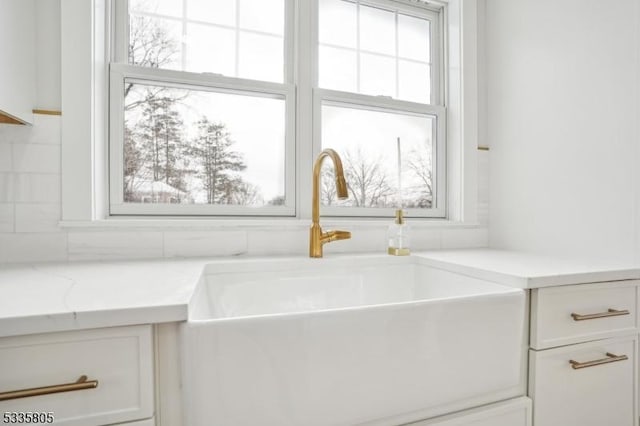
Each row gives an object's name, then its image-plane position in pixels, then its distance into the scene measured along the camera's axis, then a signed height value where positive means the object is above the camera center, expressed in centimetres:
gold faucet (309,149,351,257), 125 -8
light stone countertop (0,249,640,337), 57 -17
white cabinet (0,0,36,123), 90 +43
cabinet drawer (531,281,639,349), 91 -29
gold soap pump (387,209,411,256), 133 -11
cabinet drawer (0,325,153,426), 56 -28
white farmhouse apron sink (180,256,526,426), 62 -31
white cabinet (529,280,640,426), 91 -41
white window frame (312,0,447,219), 149 +51
